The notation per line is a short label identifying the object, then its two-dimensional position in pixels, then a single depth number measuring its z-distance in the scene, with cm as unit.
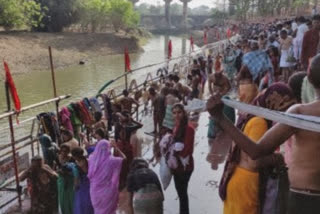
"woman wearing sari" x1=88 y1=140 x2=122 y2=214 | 387
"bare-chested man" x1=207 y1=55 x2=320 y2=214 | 201
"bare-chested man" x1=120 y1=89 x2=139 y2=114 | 725
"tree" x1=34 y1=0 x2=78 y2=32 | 4330
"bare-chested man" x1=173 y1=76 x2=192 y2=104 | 772
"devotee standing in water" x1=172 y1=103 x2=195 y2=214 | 392
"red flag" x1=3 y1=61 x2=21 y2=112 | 489
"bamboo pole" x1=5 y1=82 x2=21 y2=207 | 483
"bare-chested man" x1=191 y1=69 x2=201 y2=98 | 882
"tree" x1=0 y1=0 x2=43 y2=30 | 3550
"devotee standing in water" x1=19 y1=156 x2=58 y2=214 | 432
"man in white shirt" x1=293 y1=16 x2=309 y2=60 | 869
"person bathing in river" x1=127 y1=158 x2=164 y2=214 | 334
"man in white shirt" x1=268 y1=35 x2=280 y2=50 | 1026
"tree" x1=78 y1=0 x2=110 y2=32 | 4719
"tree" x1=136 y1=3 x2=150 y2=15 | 13505
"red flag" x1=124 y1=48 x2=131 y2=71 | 928
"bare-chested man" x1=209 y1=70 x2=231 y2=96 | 591
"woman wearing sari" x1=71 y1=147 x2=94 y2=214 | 396
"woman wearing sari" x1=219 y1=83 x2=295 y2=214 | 273
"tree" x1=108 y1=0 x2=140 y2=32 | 5197
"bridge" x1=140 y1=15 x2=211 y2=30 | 9356
